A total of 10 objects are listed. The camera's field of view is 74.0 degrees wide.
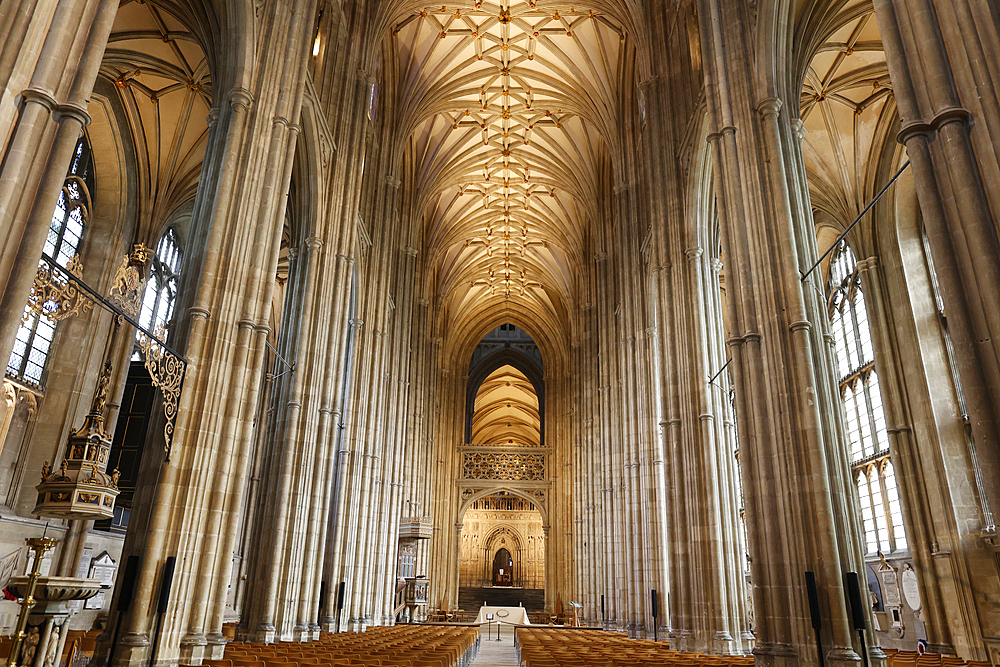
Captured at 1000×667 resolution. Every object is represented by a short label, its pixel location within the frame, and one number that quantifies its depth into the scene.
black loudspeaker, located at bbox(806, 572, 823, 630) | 7.81
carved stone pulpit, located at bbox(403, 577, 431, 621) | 28.19
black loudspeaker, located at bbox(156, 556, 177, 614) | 8.18
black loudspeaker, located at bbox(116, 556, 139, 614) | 7.94
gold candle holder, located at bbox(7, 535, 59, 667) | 5.90
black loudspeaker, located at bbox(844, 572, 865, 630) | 7.48
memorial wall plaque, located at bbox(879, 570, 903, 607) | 17.66
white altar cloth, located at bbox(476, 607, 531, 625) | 28.84
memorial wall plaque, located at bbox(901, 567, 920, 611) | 16.61
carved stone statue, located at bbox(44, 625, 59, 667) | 6.40
